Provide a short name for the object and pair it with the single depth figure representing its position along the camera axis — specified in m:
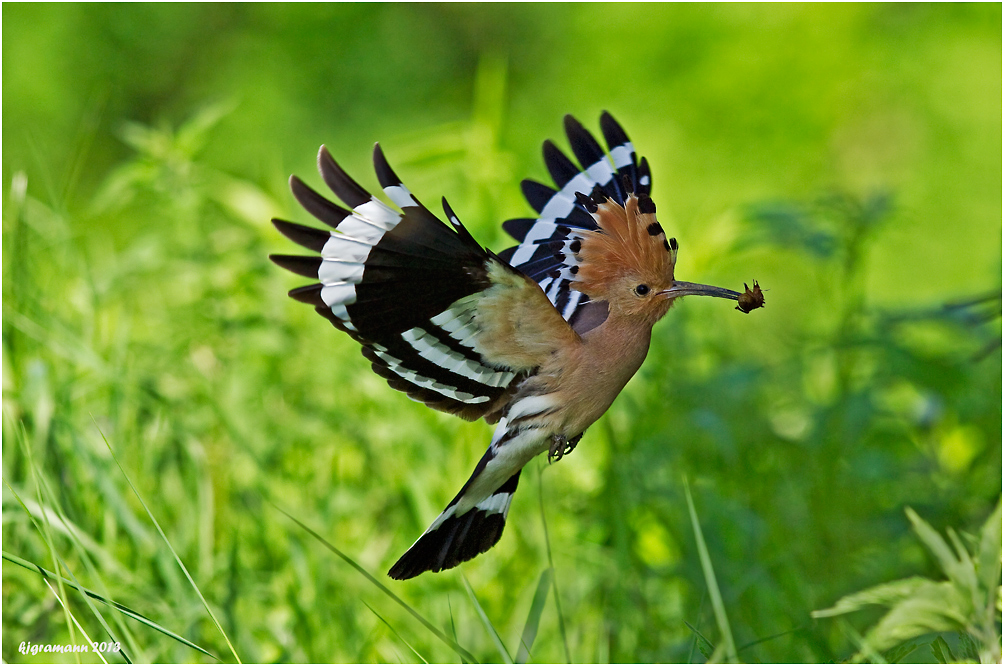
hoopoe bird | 9.14
